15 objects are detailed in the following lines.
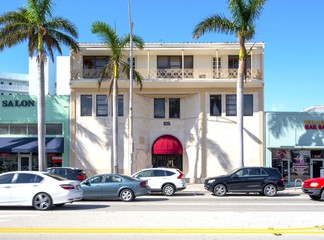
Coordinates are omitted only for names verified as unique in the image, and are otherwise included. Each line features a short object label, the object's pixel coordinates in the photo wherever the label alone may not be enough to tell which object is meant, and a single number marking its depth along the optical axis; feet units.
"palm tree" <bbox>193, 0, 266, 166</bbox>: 81.66
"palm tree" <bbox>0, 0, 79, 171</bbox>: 80.48
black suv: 69.15
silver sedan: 58.39
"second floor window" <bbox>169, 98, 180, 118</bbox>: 101.86
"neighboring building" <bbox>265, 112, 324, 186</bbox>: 93.45
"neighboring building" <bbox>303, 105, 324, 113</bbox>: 162.81
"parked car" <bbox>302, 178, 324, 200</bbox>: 59.16
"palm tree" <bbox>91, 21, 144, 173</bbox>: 85.71
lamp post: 85.05
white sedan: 46.03
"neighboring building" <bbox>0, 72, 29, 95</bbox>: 324.86
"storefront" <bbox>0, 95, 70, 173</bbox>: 96.48
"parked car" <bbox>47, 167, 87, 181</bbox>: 70.85
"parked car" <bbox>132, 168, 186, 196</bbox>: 69.31
